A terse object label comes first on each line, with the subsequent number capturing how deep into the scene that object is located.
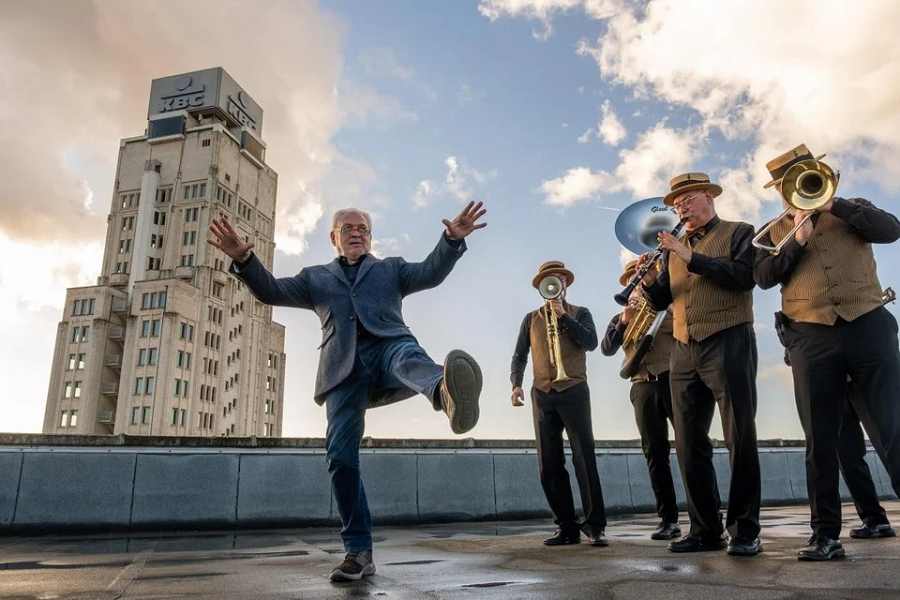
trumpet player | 4.86
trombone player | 3.38
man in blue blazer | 3.38
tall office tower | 73.75
